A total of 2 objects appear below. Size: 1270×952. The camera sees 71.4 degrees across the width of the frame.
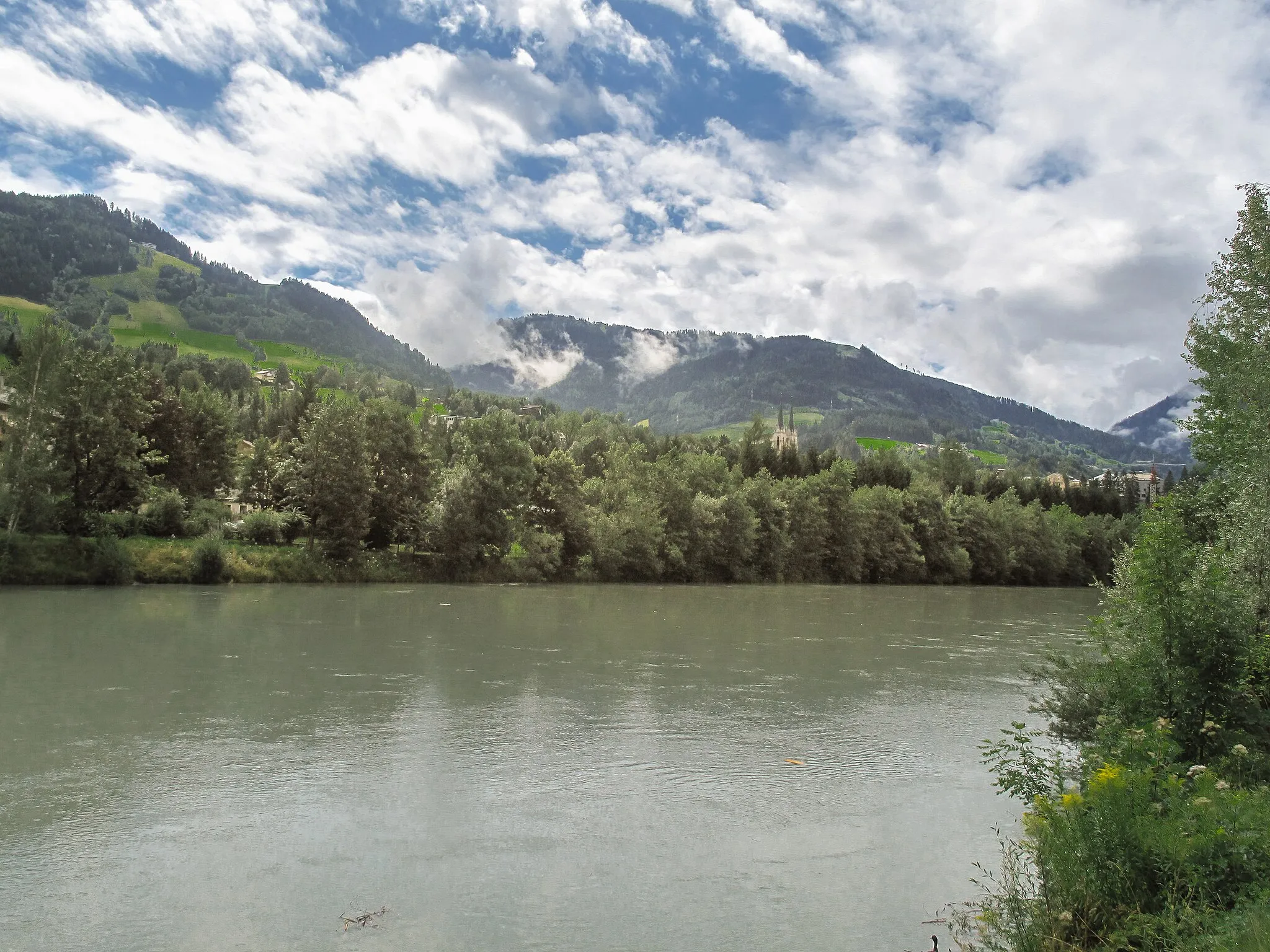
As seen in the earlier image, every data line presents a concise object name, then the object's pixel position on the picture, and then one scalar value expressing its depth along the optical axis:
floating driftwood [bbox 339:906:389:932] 9.57
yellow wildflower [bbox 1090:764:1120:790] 8.15
